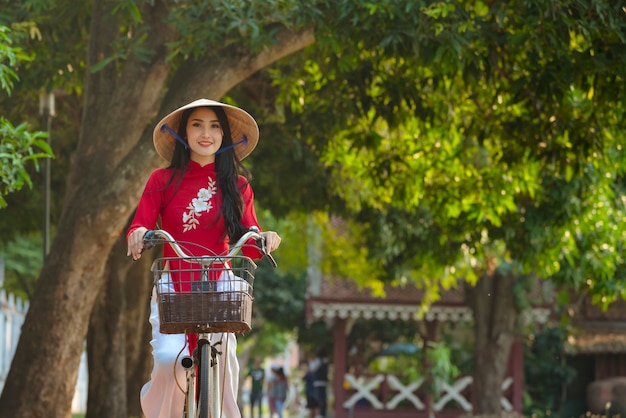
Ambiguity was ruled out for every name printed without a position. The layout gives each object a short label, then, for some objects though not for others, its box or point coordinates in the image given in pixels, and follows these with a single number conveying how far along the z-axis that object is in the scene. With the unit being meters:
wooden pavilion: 31.34
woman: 6.55
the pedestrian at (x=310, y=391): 31.37
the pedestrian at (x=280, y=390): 32.00
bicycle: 5.93
